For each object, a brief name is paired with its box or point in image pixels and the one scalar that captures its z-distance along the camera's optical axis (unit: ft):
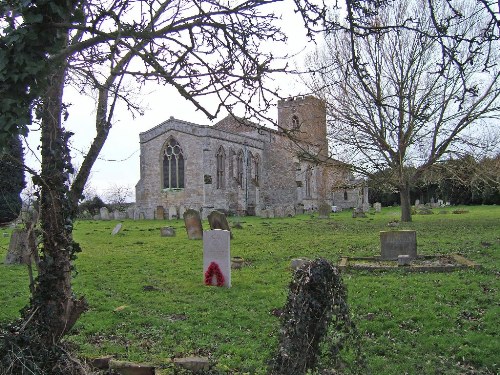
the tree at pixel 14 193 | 77.42
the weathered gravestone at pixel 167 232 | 57.67
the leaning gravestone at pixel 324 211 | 91.34
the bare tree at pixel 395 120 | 61.67
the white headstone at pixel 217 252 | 28.22
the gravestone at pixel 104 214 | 101.52
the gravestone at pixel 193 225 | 53.26
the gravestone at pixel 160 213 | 105.02
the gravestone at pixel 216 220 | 46.70
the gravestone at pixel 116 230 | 61.41
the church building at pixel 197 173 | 114.32
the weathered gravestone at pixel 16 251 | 36.59
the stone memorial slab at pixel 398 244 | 34.53
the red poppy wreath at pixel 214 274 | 28.17
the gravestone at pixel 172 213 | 103.19
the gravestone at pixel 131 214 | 108.84
